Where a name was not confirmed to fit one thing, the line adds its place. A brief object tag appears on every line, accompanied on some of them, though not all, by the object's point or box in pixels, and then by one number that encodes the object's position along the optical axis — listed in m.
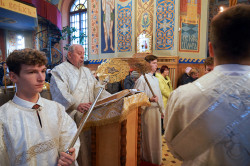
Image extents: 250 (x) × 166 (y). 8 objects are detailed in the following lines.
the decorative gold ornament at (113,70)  2.17
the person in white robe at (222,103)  0.78
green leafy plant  11.09
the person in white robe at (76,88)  2.25
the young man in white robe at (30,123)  1.14
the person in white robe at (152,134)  3.00
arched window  12.67
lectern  1.93
